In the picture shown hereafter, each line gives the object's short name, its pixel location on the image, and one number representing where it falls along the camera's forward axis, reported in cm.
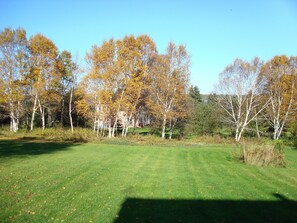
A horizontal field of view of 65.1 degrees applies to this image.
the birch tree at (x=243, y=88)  3161
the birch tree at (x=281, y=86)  3083
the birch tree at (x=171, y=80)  3003
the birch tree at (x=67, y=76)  3428
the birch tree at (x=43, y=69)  2916
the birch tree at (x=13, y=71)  2789
